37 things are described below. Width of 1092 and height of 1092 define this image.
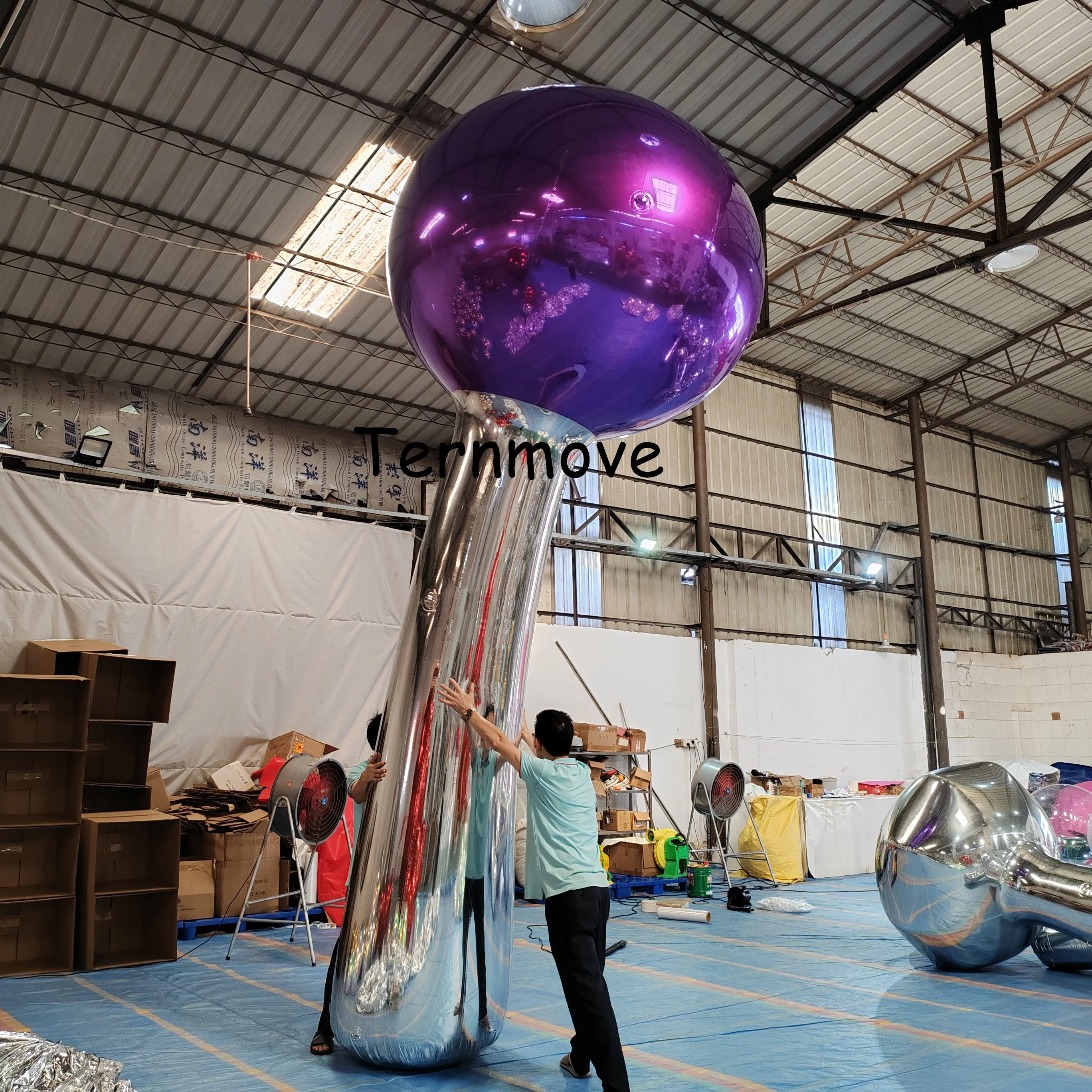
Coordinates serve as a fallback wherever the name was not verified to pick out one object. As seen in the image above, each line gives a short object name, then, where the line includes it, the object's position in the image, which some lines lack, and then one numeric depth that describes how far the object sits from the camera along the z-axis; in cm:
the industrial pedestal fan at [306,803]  735
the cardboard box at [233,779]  1001
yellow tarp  1242
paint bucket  1100
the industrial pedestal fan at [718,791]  1109
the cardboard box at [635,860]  1153
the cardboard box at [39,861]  675
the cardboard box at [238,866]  870
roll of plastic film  907
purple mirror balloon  254
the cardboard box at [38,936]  660
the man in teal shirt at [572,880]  356
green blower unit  1171
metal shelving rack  1289
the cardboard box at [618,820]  1209
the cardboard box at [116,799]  810
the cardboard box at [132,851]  690
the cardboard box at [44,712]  698
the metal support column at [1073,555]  2189
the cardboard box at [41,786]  692
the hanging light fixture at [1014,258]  1270
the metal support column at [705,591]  1527
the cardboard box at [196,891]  834
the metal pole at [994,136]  1107
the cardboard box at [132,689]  802
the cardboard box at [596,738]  1284
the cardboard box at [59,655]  779
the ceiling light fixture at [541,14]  621
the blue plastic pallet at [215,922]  817
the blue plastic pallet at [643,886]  1100
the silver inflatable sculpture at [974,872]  548
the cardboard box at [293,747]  1077
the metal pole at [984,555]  2103
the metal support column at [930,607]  1808
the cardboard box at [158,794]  930
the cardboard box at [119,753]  805
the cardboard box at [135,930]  688
